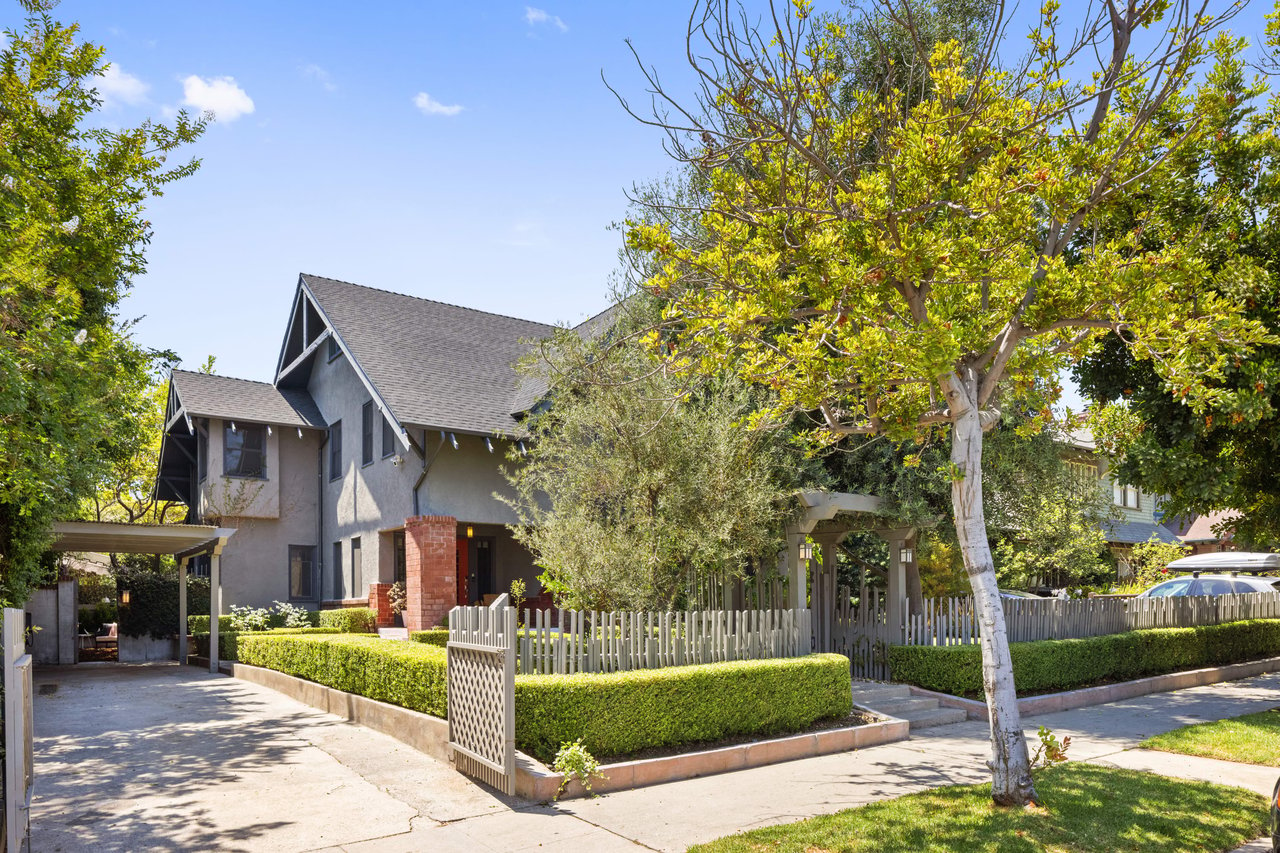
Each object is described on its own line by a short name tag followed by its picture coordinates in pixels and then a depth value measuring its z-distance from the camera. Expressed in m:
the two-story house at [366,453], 18.92
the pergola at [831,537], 12.37
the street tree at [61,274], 9.17
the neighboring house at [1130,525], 32.47
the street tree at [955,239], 7.61
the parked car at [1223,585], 22.86
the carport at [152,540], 17.42
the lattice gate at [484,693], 7.90
